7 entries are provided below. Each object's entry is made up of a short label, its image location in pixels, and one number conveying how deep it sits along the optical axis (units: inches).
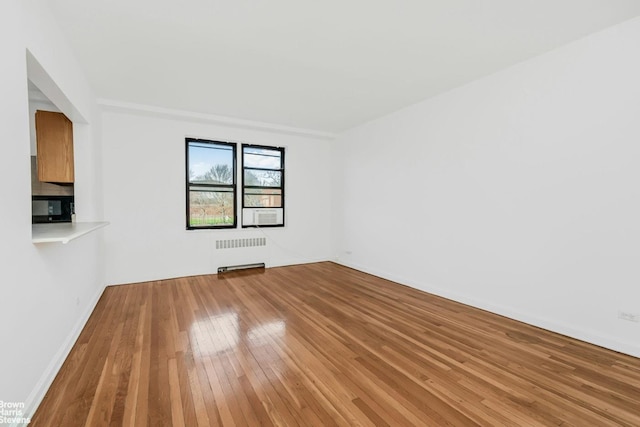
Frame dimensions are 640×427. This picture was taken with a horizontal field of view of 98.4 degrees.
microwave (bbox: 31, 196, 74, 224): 149.9
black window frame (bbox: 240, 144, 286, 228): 227.9
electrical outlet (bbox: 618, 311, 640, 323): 98.5
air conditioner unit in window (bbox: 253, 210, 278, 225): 235.0
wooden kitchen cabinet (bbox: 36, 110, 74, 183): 118.7
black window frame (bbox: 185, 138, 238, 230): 207.0
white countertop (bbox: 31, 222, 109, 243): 70.2
